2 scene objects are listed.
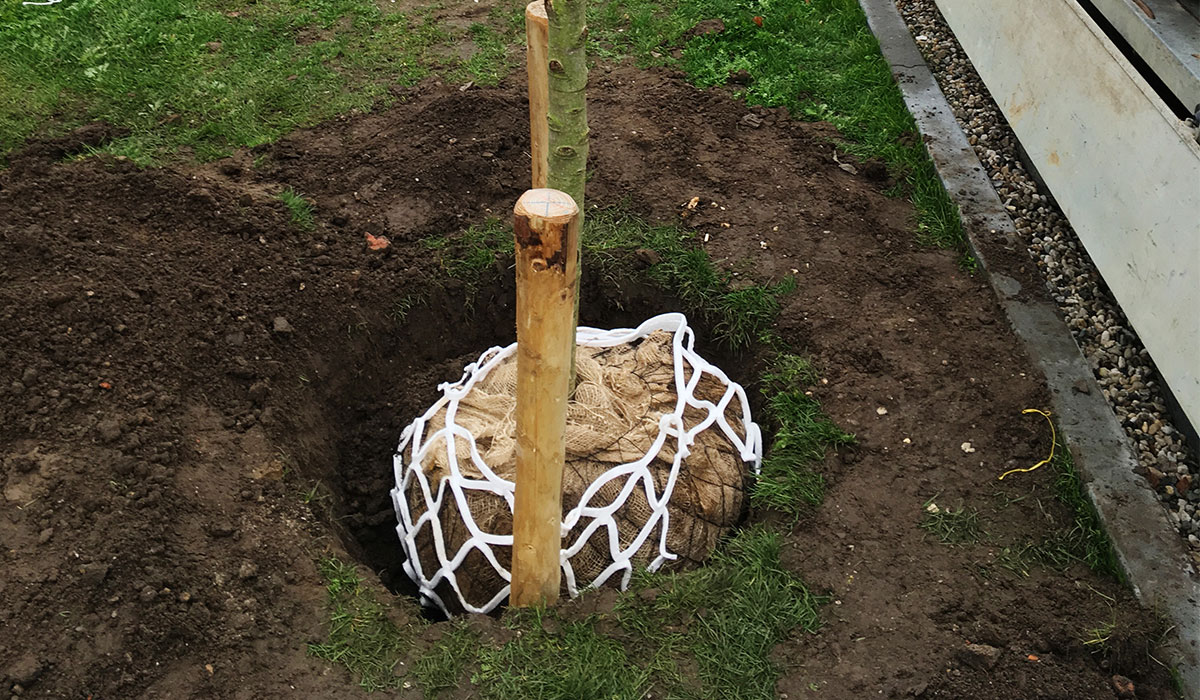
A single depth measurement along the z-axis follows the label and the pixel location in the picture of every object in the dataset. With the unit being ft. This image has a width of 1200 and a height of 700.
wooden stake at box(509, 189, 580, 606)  6.97
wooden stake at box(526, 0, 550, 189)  9.56
